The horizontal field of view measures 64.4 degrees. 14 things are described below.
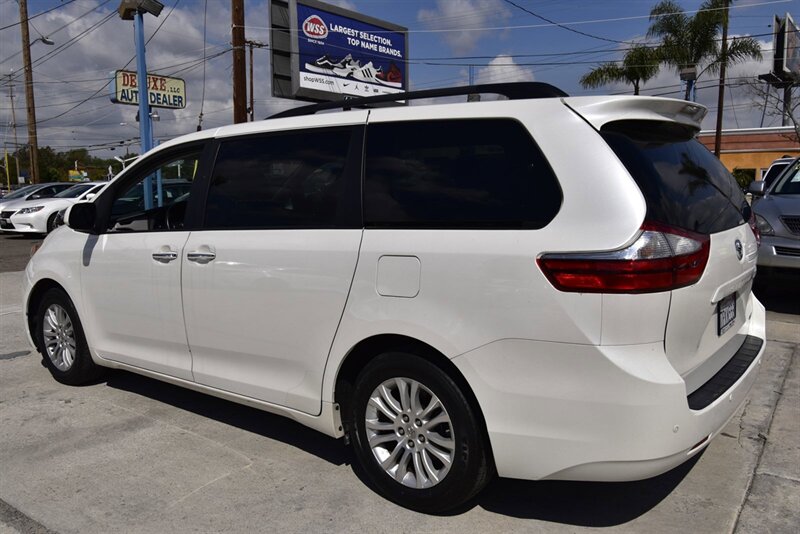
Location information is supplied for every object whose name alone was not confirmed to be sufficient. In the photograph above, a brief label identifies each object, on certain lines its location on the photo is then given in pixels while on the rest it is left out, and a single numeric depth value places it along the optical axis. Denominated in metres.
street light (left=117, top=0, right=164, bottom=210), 11.28
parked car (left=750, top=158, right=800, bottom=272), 6.84
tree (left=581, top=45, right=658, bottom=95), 24.38
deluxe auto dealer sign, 25.06
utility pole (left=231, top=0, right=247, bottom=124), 14.68
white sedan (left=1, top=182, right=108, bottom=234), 16.64
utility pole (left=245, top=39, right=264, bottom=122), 30.06
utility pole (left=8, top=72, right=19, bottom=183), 60.19
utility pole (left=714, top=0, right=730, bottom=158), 24.09
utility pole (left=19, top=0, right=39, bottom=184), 27.56
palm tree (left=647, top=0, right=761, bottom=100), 24.06
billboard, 17.36
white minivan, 2.45
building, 38.72
